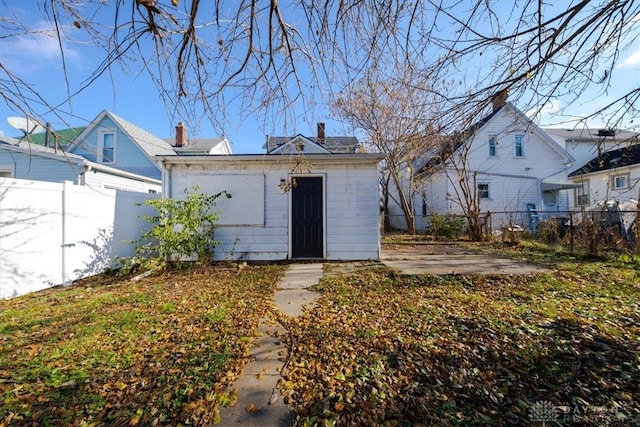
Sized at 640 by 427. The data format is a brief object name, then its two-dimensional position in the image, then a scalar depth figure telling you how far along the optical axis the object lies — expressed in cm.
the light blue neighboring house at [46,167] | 916
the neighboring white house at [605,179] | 1445
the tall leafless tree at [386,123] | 1114
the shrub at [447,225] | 1218
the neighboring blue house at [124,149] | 1373
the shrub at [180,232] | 607
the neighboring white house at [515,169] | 1530
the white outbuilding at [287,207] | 694
